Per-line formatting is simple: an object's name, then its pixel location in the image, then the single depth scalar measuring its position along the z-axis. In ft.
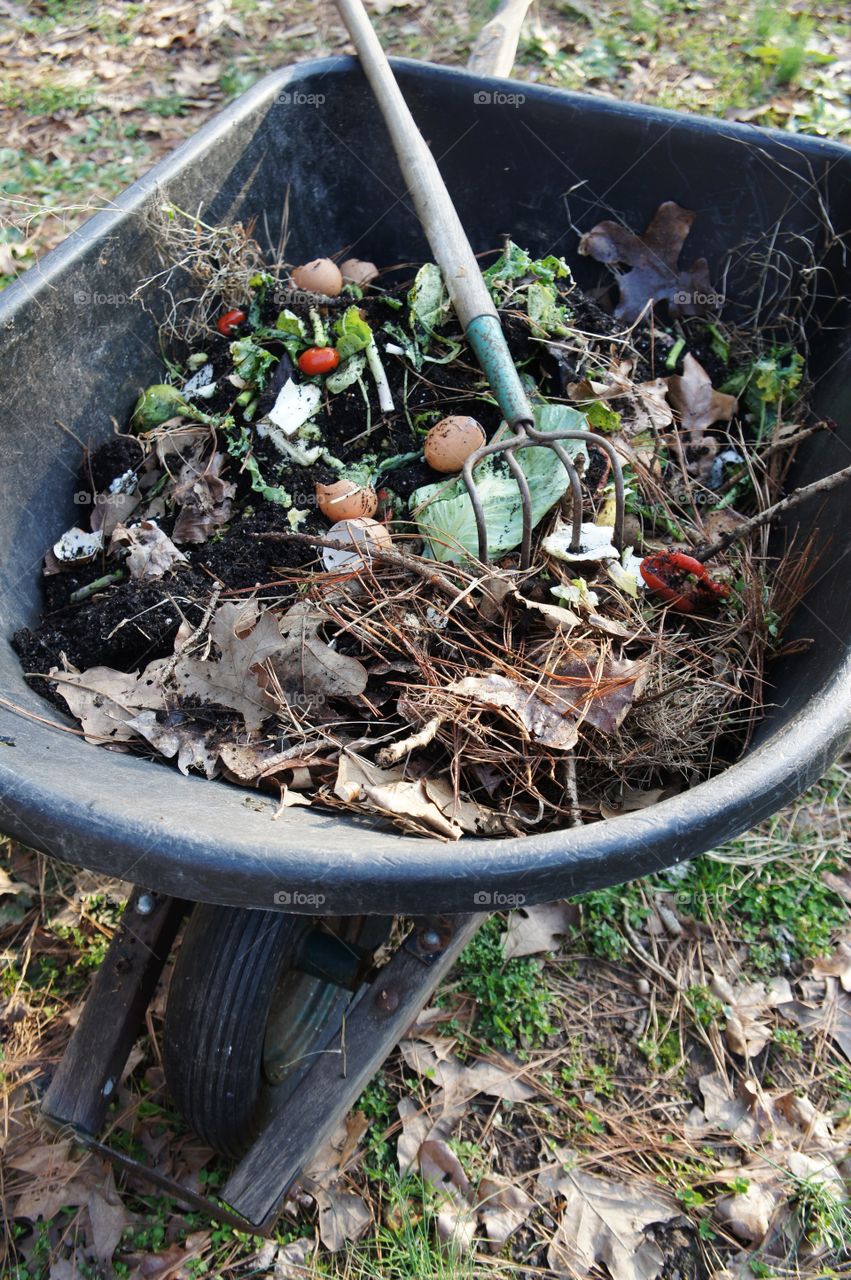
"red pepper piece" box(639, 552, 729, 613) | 5.51
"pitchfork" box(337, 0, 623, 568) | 5.08
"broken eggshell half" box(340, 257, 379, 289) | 7.14
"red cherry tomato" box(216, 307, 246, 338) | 6.69
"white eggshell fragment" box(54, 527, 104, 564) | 5.85
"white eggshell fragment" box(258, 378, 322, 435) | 6.25
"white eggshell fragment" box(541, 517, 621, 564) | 5.47
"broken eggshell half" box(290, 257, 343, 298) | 6.72
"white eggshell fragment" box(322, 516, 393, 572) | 5.61
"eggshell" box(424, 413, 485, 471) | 5.93
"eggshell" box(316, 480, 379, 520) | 5.87
